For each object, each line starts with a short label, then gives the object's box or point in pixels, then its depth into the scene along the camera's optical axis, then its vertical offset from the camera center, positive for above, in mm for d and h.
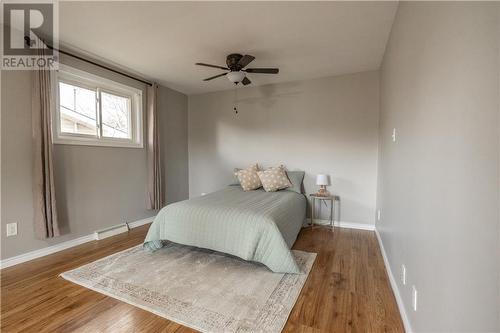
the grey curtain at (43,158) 2596 +67
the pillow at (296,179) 3928 -310
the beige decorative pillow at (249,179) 4020 -303
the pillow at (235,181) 4387 -361
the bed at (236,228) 2283 -711
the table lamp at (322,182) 3727 -344
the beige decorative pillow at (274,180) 3851 -309
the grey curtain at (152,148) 4008 +259
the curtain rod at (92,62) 2537 +1374
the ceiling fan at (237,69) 2782 +1170
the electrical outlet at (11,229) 2477 -698
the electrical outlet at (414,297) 1371 -829
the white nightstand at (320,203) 3817 -784
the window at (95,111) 2977 +763
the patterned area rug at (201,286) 1675 -1109
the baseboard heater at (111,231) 3271 -1004
